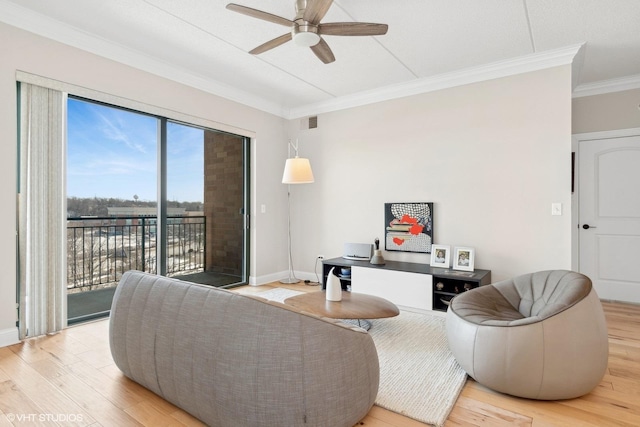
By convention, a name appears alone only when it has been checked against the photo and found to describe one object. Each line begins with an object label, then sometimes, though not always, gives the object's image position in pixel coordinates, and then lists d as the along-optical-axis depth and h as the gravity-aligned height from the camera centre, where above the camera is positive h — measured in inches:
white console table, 134.8 -29.5
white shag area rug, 72.1 -42.1
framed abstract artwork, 159.2 -6.4
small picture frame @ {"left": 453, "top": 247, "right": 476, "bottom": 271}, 141.3 -19.5
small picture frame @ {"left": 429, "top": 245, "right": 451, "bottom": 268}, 149.1 -19.3
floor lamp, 160.4 +20.4
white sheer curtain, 107.4 +0.6
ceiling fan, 84.0 +51.2
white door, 152.7 -1.1
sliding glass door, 146.8 +6.3
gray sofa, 54.5 -26.4
